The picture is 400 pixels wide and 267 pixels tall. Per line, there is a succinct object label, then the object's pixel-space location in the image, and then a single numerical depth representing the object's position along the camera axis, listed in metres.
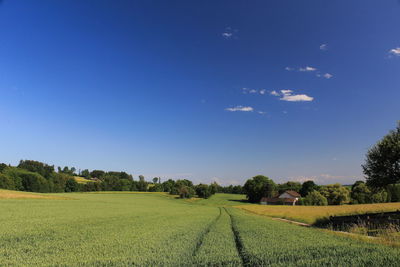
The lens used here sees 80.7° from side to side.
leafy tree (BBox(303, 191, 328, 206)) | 83.07
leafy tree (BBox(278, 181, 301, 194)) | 144.62
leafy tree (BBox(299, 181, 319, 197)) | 126.25
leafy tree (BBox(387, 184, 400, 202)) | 77.38
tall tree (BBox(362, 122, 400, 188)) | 31.28
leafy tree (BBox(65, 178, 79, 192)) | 132.12
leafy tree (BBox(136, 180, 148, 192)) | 152.00
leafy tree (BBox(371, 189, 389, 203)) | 76.07
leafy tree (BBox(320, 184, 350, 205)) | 83.88
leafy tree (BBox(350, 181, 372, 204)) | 81.06
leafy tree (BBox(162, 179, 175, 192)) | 163.95
